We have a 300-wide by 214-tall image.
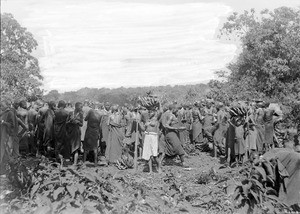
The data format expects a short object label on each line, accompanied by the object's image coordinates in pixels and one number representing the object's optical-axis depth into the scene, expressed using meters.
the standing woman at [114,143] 15.48
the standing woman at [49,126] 14.73
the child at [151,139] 13.77
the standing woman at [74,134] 14.18
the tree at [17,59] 22.05
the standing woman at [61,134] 14.33
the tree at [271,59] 28.25
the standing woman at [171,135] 14.42
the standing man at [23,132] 13.20
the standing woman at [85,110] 16.08
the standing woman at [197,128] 19.03
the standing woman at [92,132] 14.59
